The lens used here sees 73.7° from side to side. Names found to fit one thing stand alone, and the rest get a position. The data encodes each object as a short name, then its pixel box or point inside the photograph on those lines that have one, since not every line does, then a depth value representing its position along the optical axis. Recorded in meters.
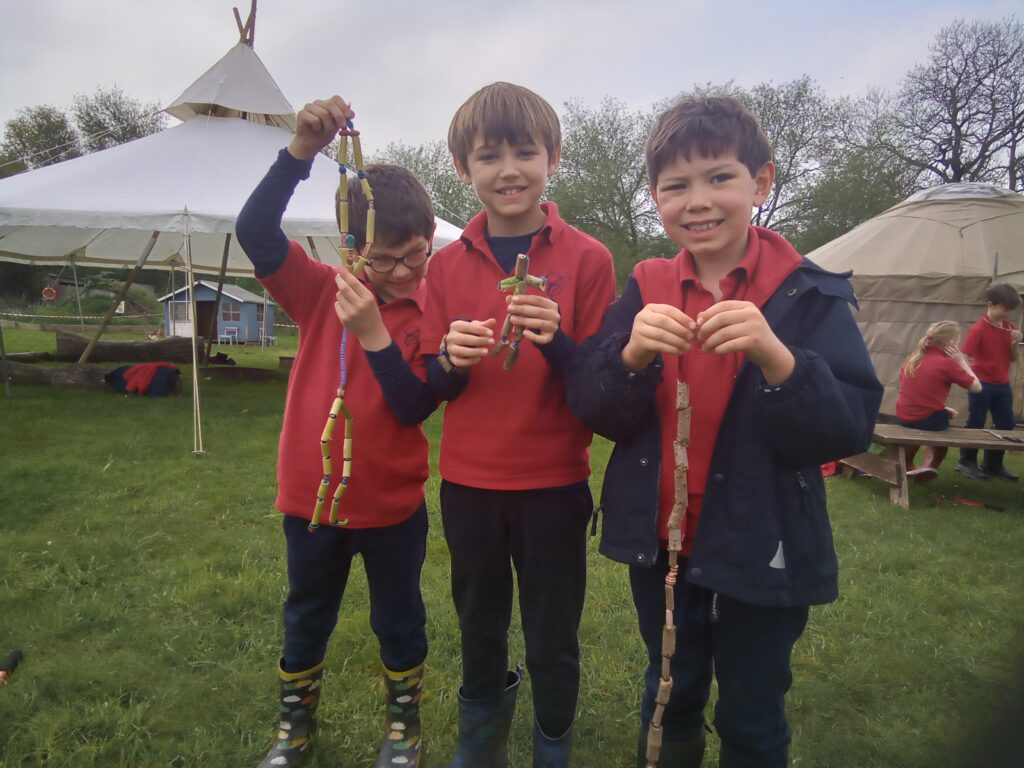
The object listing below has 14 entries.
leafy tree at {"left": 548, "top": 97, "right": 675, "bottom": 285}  26.34
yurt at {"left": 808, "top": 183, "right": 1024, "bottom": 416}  9.95
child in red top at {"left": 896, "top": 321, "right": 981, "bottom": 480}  6.30
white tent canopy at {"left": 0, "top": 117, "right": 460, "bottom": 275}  6.67
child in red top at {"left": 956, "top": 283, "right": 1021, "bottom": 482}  6.96
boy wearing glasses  2.03
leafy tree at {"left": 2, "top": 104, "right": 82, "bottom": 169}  36.44
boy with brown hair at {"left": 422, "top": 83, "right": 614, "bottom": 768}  1.84
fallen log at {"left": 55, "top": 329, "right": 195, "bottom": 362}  14.44
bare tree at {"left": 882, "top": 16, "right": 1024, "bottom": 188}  14.49
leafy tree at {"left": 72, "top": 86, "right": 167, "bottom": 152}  37.38
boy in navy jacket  1.45
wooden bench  5.72
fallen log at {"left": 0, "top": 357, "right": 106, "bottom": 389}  10.16
